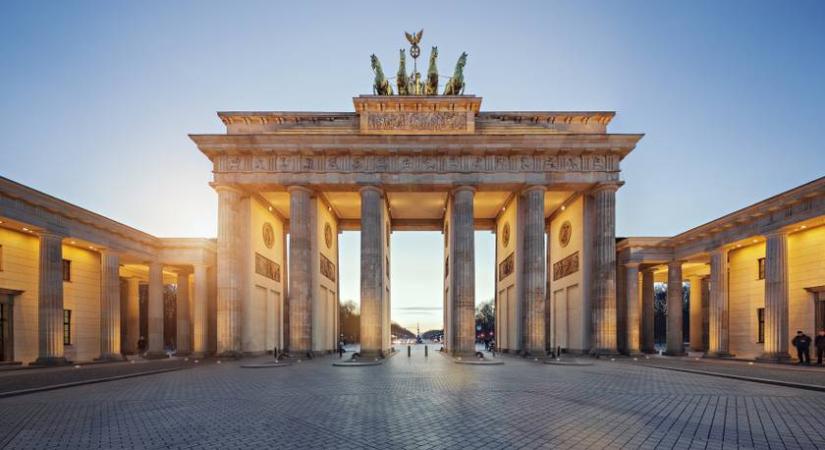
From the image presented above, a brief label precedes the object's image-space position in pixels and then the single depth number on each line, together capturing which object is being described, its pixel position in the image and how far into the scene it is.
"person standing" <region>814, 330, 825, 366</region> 20.97
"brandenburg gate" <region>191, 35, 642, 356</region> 28.66
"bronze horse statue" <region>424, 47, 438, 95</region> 31.52
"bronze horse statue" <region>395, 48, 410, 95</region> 31.42
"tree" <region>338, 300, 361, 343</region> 96.25
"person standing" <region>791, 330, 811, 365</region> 21.50
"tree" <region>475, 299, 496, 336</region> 89.96
